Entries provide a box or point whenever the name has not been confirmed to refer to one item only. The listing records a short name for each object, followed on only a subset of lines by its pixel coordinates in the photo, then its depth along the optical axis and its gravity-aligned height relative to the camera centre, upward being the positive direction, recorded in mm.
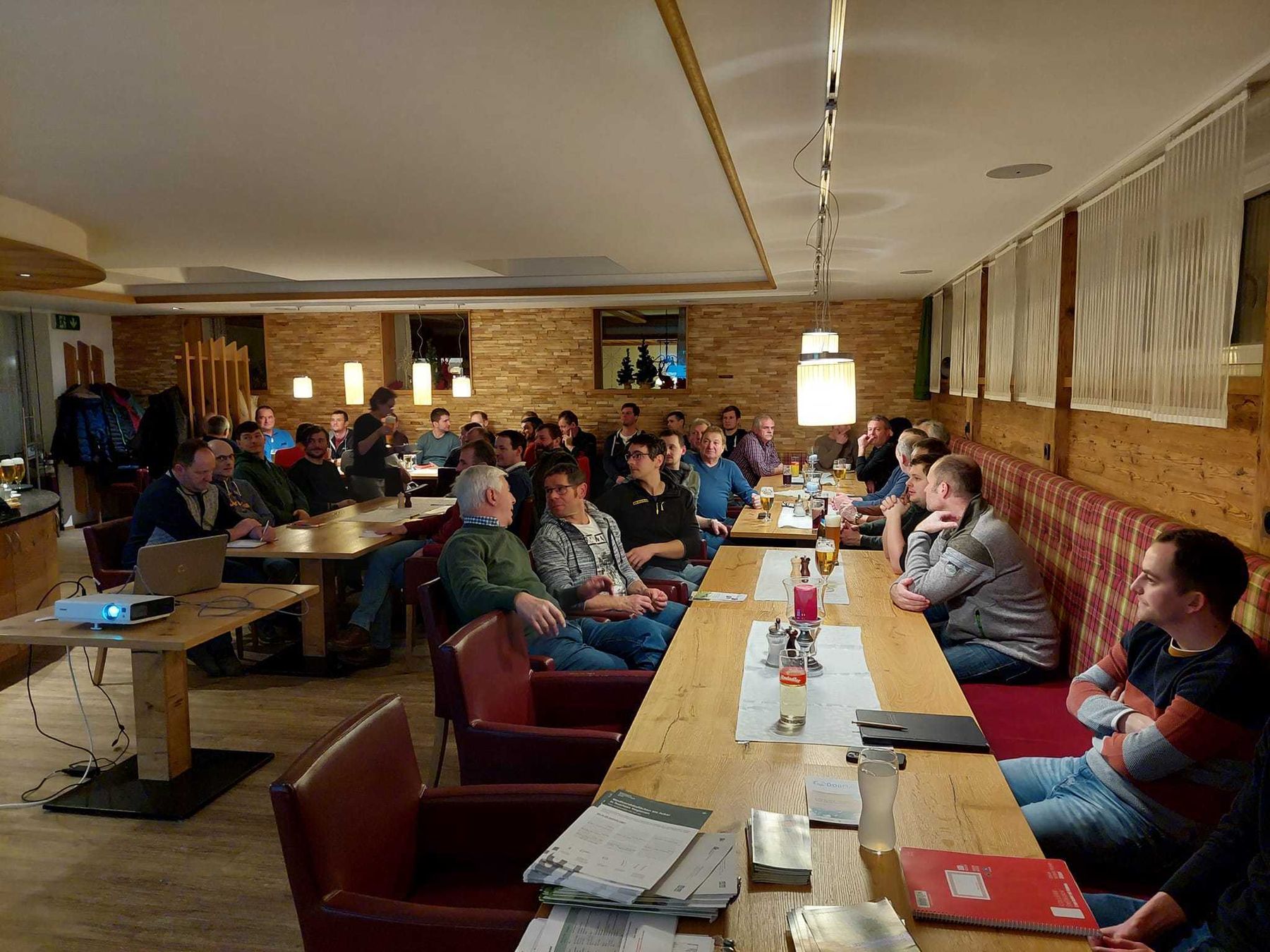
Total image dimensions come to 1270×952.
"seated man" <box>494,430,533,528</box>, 5660 -553
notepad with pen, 1963 -825
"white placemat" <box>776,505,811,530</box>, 5355 -882
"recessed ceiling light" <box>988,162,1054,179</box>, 3881 +986
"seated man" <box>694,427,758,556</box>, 6531 -735
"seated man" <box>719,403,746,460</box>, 10188 -517
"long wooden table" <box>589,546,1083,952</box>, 1369 -837
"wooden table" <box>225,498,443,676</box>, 4773 -1047
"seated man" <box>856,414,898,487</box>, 8484 -712
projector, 3174 -828
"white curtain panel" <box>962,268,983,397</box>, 7203 +452
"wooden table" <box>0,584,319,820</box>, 3193 -1395
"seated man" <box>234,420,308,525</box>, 6219 -645
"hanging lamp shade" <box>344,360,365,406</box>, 10102 +51
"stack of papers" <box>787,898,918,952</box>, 1250 -821
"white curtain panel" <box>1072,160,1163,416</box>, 3557 +402
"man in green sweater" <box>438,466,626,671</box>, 2951 -710
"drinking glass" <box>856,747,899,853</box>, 1509 -747
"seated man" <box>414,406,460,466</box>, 10133 -680
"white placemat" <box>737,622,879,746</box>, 2033 -830
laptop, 3582 -772
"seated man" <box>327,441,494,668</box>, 5273 -1313
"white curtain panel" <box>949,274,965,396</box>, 7848 +390
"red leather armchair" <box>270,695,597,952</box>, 1480 -927
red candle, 2648 -681
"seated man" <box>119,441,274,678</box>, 4820 -723
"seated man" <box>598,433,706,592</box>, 4855 -734
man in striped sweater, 1972 -850
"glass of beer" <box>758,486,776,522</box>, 5699 -789
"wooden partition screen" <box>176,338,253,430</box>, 10688 +105
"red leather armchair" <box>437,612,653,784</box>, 2293 -945
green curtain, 9914 +275
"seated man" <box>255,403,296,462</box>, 9670 -592
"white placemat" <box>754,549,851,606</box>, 3367 -840
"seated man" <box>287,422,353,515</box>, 7145 -755
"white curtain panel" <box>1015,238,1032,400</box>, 5582 +453
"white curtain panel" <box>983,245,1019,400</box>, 5895 +411
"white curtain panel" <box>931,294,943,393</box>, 9289 +535
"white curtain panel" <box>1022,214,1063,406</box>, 4855 +419
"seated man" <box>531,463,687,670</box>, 3562 -829
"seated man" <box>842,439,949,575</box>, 4148 -714
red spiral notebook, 1320 -828
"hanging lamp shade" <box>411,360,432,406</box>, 10344 +64
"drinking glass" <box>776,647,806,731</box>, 2047 -755
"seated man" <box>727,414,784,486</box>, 9422 -775
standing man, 7730 -600
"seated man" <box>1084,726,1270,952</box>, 1590 -974
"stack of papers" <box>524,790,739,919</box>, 1349 -808
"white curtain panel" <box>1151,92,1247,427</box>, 2830 +412
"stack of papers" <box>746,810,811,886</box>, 1431 -814
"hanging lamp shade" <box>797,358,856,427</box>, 3559 -40
